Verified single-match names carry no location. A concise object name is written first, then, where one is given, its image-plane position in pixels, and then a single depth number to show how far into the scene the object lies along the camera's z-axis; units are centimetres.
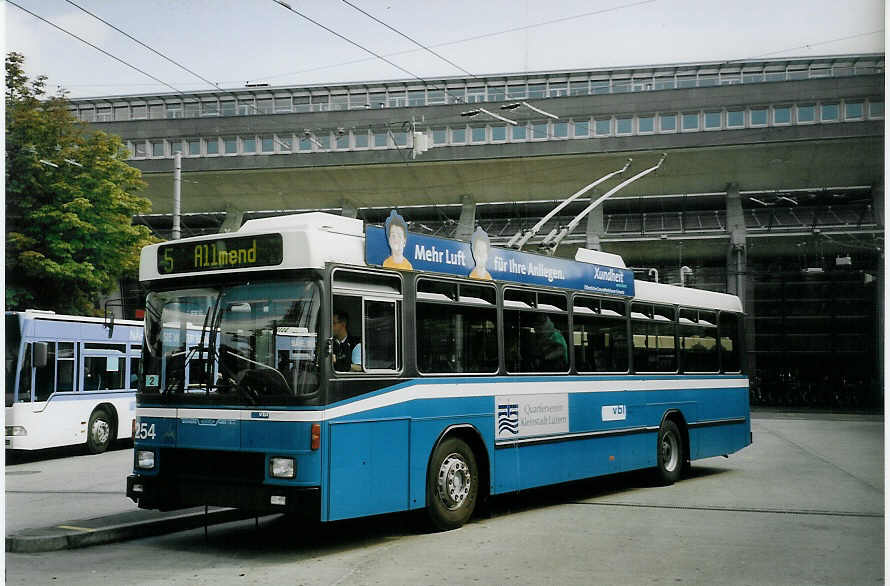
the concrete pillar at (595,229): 3956
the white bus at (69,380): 1723
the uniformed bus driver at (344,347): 831
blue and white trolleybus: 814
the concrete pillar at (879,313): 3484
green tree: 2241
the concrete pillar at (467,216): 3686
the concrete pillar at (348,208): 4067
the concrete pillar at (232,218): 2839
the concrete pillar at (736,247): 4072
